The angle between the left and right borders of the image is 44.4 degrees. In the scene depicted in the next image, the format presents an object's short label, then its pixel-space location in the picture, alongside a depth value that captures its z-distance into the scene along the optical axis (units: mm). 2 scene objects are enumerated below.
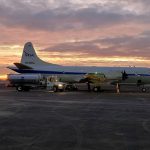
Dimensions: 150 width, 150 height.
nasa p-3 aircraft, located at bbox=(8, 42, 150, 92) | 31869
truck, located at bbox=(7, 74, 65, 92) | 29996
